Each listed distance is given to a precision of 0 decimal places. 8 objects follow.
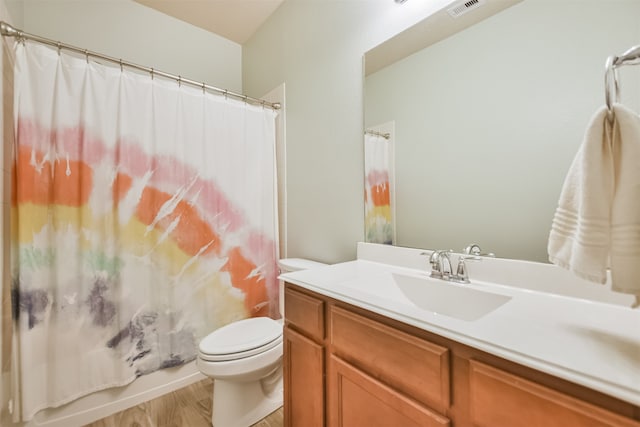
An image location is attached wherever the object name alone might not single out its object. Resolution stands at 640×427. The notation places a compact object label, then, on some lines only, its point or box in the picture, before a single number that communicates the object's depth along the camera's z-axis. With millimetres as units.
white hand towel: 496
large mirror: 815
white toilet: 1305
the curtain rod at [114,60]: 1169
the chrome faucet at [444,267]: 1018
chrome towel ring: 534
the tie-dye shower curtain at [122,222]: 1280
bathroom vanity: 476
